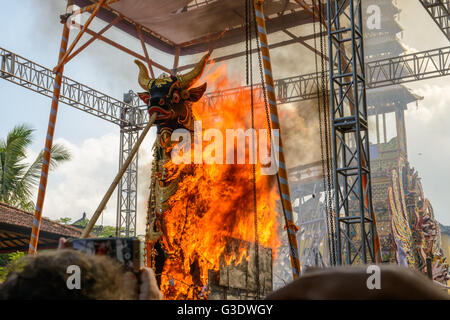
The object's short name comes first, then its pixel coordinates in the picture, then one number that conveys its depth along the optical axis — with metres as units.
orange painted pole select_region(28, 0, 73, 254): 10.07
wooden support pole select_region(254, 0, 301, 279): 8.26
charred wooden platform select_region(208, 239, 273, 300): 9.82
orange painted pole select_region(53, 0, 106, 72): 11.33
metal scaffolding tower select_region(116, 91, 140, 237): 20.45
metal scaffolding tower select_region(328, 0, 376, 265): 9.62
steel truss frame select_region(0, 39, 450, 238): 17.62
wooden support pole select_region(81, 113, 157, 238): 7.43
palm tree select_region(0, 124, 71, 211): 19.83
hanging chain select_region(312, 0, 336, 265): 11.36
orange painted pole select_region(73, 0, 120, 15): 12.04
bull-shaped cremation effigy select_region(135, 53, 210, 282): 10.16
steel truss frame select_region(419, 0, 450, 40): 14.68
